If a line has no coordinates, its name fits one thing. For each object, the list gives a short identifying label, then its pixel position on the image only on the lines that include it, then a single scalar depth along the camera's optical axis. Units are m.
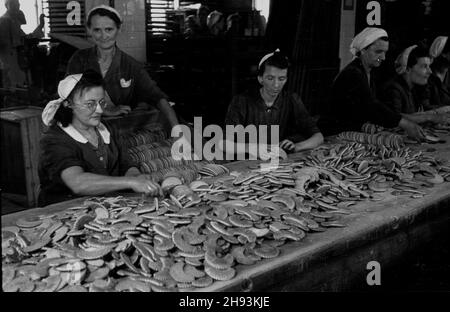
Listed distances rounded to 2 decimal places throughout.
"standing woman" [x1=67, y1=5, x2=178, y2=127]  3.99
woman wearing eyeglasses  2.78
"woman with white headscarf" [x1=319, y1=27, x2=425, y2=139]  4.49
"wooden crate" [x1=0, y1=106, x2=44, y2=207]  4.50
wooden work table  2.05
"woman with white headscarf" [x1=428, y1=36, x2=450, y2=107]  6.28
